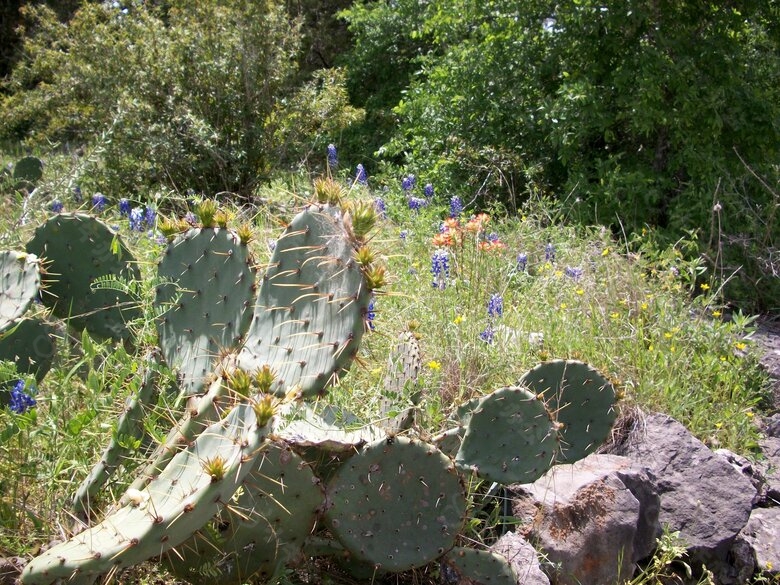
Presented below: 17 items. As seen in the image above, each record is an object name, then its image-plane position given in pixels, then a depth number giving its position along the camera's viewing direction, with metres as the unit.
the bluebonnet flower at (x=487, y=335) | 3.57
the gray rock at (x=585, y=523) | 2.94
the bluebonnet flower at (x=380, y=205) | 5.28
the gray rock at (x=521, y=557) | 2.68
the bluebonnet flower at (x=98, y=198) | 5.16
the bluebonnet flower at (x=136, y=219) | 4.32
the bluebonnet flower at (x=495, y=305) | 3.67
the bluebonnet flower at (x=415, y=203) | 5.40
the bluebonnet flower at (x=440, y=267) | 3.88
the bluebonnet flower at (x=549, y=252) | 4.73
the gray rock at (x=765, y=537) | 3.38
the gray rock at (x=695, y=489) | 3.34
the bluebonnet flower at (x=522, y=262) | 4.42
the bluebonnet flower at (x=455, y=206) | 5.23
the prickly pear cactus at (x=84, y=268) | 3.03
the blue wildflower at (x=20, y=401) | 2.42
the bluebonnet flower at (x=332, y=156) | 5.94
